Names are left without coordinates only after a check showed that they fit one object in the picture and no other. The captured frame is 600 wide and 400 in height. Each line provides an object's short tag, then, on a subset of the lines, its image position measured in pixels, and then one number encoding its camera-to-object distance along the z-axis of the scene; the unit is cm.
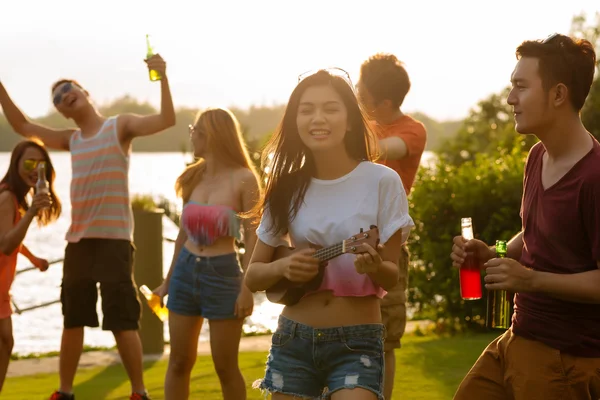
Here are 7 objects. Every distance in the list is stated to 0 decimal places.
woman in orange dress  740
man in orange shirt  635
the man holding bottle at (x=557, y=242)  390
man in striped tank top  769
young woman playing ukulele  427
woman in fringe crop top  663
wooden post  1022
